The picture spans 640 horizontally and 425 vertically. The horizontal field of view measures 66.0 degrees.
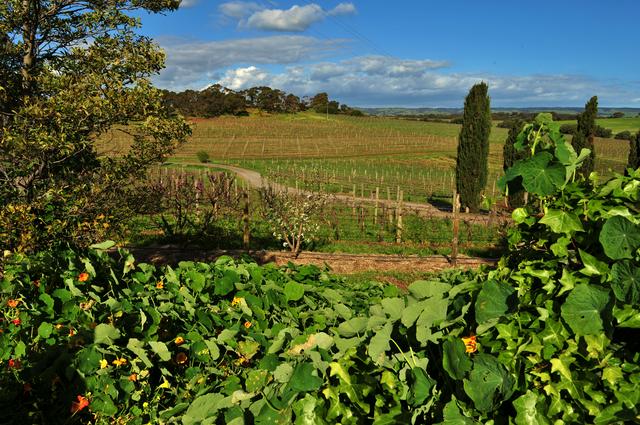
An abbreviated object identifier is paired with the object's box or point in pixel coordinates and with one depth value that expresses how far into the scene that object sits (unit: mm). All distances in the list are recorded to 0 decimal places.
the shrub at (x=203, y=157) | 49031
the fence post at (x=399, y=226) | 16109
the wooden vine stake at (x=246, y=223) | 13820
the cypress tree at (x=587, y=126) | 23859
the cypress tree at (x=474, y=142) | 24594
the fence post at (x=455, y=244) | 13109
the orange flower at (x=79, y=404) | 3688
